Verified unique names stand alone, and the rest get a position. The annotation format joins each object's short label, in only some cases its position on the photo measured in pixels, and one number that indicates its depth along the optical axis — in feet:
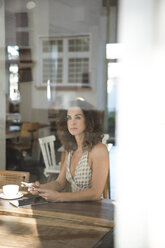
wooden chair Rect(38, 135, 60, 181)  11.05
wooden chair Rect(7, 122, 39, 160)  16.22
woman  5.38
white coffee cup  4.92
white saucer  4.87
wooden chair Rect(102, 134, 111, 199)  7.81
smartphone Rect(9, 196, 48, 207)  4.57
